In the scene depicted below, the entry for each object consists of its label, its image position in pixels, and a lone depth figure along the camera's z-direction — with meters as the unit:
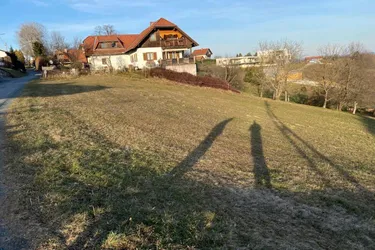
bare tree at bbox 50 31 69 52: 80.36
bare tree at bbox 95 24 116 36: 84.56
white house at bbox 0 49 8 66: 50.31
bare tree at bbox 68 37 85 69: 59.88
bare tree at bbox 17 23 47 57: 82.62
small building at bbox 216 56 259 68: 44.50
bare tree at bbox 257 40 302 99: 34.69
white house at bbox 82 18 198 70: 40.38
